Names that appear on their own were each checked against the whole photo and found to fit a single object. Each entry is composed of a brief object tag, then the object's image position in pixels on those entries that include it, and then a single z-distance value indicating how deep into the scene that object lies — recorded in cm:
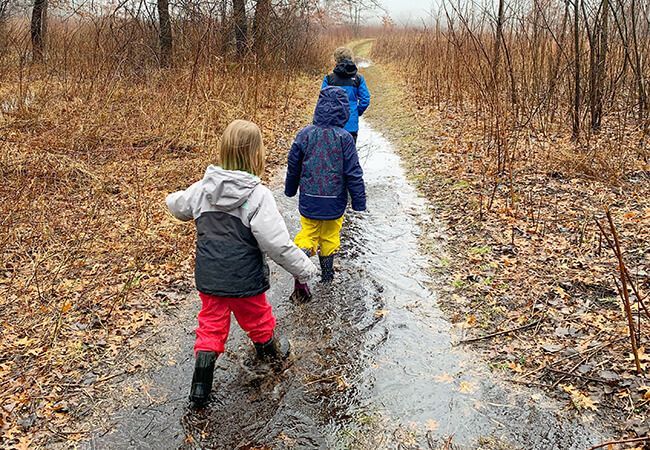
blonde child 298
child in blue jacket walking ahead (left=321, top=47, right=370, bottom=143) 640
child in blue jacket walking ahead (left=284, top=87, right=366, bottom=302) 436
